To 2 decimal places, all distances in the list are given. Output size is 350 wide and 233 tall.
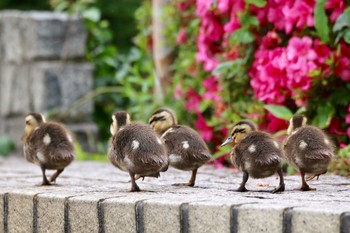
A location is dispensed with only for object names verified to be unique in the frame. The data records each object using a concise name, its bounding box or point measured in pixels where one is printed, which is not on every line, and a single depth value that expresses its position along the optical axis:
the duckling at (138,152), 7.10
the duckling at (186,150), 7.66
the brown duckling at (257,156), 6.98
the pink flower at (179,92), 11.93
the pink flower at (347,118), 9.03
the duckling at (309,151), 7.14
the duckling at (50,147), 8.19
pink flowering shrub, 9.32
